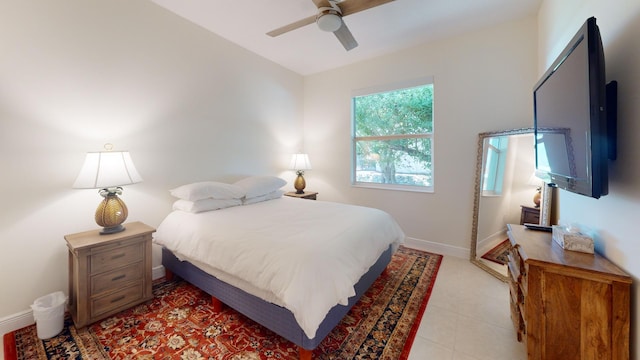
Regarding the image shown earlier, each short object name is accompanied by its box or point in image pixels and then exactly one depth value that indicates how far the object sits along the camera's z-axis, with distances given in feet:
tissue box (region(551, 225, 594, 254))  4.12
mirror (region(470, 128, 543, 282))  7.93
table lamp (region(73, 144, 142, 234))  5.98
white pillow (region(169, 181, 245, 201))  7.78
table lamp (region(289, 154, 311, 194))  13.01
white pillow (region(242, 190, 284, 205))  9.43
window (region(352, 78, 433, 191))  11.00
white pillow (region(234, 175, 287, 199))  9.53
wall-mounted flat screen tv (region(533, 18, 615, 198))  3.30
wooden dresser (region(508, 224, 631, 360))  3.36
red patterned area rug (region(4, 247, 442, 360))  5.03
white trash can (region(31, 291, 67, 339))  5.34
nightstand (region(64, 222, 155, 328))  5.68
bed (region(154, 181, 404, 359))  4.46
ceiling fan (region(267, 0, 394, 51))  6.33
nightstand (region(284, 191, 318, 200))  12.42
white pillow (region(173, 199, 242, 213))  7.73
